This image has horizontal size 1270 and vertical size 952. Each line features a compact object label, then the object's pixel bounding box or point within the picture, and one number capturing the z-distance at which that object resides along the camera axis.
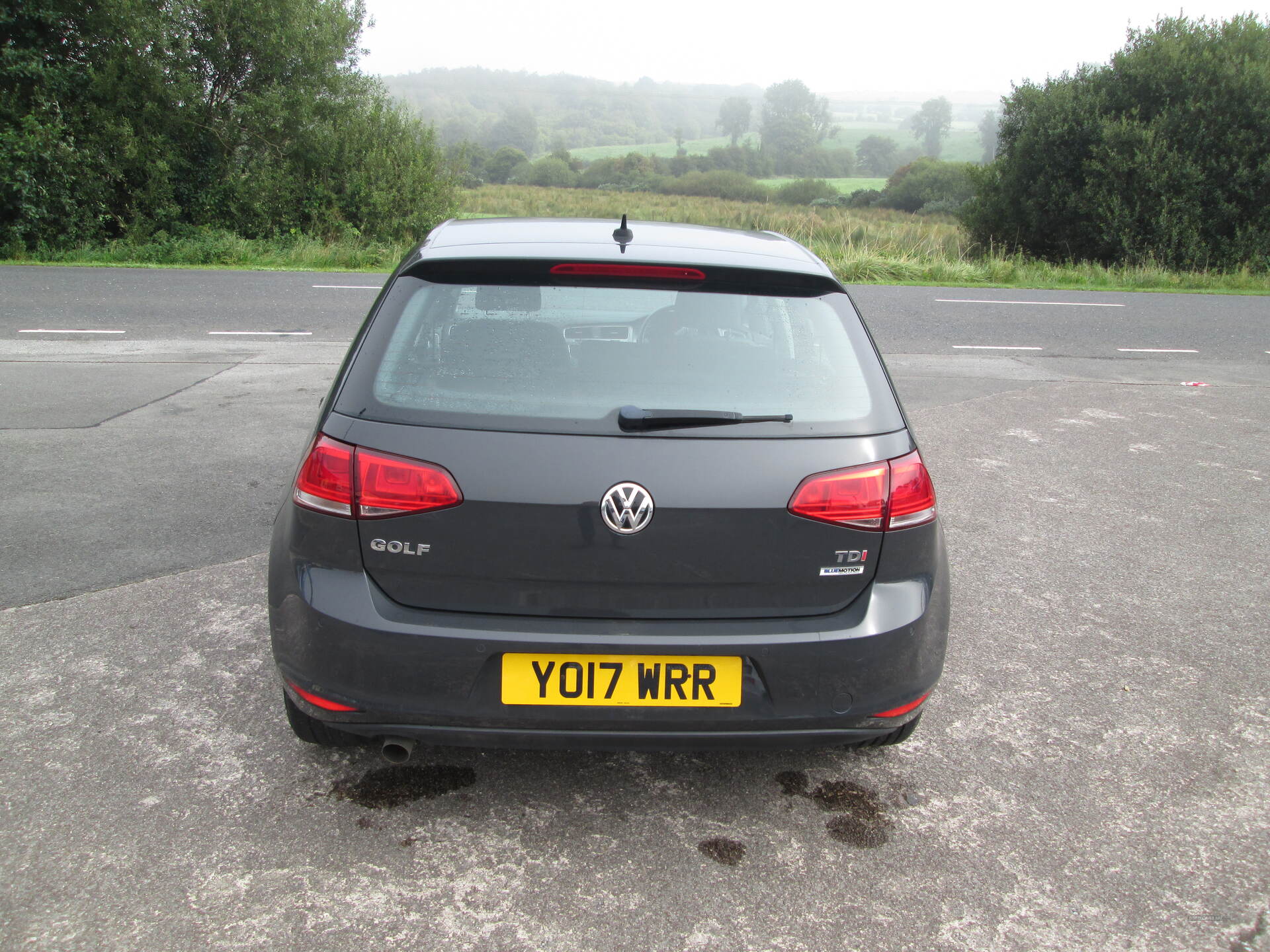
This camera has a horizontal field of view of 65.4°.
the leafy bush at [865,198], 65.50
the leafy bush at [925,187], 63.94
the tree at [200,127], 18.88
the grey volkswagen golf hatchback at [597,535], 2.37
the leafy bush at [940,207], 54.36
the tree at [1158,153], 22.89
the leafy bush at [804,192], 67.25
